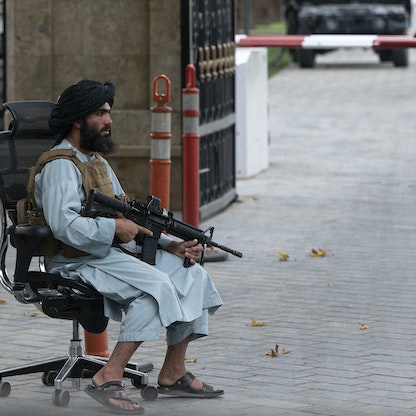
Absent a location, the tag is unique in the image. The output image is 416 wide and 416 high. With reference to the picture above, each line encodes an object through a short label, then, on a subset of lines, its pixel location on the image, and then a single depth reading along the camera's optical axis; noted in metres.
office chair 12.28
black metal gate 24.11
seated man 12.04
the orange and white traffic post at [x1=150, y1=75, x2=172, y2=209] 16.94
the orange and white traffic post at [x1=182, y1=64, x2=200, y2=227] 20.66
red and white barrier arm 28.97
